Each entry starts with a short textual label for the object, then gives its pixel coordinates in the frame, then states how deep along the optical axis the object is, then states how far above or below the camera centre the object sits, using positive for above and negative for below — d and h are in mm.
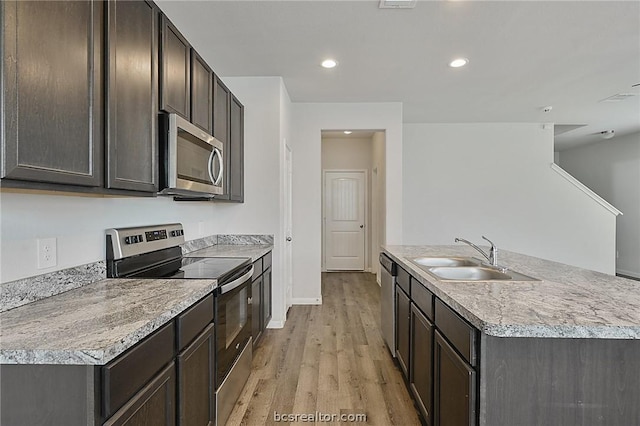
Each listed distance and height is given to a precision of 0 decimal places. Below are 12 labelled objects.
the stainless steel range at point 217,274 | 1912 -385
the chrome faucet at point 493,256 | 2247 -305
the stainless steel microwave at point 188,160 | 1861 +293
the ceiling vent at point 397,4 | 2343 +1382
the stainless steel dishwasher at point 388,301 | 2818 -782
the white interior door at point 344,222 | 7301 -277
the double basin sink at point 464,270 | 1993 -393
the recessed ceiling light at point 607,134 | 6446 +1408
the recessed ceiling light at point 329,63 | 3330 +1400
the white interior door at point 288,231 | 4095 -271
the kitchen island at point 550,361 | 1142 -526
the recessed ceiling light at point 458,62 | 3348 +1417
